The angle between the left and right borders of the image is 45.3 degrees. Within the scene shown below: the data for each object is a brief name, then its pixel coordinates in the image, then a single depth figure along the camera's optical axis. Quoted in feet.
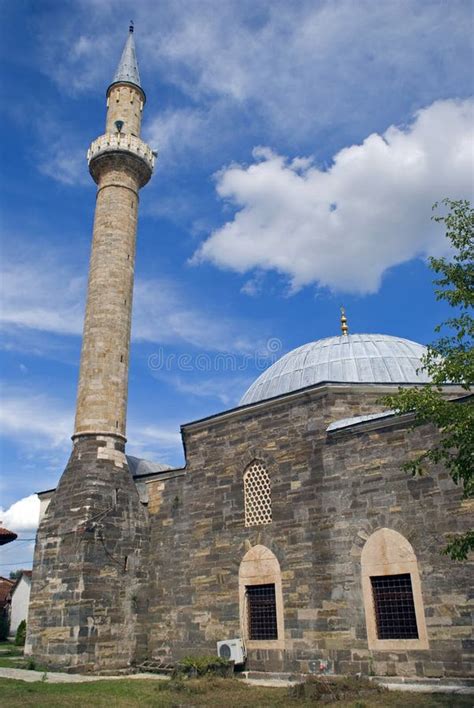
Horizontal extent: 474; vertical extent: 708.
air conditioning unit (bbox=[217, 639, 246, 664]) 32.09
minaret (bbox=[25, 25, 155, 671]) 35.47
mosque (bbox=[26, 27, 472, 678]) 28.17
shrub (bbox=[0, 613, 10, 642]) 71.72
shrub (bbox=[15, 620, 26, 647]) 58.15
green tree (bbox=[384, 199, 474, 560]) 18.92
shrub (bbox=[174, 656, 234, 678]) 30.17
